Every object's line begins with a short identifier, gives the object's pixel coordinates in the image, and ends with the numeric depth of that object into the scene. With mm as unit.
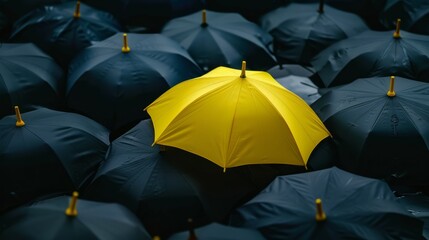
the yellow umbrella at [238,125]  5219
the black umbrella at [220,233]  4156
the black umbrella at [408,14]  8109
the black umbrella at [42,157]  5199
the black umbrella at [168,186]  4961
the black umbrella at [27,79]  6219
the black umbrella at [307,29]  7777
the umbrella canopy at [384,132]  5617
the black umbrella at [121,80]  6340
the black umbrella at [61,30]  7379
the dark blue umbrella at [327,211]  4242
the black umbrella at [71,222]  4102
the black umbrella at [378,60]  6836
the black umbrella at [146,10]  8359
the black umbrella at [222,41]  7164
